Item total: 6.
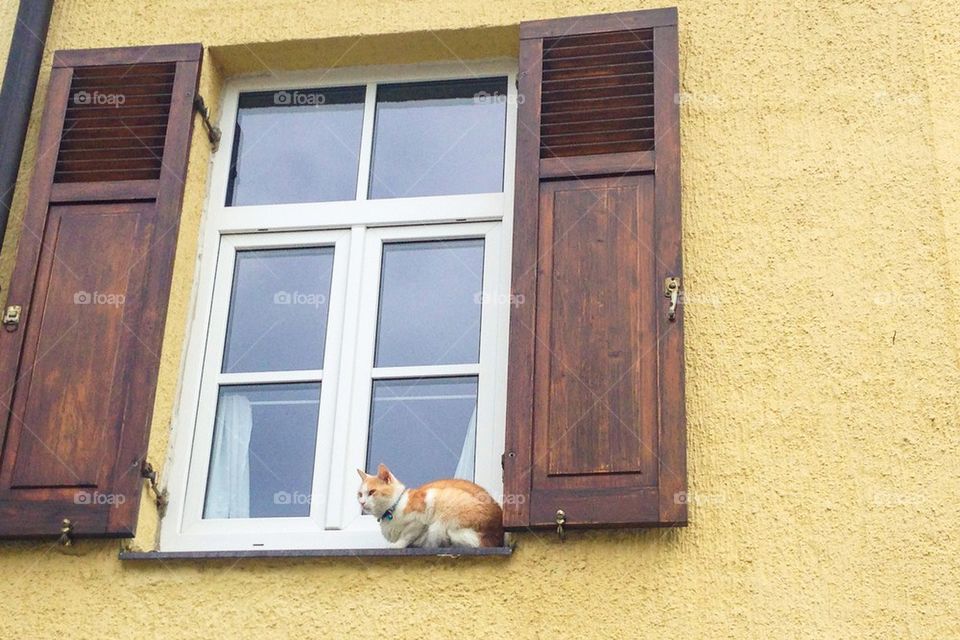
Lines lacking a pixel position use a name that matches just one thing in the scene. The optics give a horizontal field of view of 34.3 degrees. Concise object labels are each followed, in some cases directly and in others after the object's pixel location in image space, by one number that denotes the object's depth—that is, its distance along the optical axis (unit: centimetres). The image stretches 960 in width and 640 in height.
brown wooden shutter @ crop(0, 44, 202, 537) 504
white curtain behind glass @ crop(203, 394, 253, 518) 527
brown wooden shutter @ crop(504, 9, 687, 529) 478
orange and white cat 485
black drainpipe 573
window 524
